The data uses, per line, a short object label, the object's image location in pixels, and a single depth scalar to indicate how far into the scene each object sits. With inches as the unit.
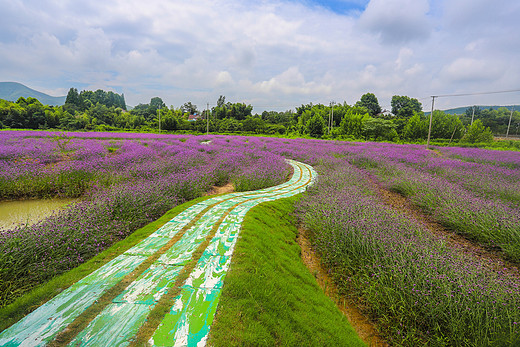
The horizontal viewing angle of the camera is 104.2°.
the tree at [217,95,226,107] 2942.9
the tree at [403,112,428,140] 1430.9
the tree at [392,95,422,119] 2336.4
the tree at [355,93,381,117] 2423.7
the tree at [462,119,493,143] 1221.7
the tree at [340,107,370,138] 1519.4
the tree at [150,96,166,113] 3761.6
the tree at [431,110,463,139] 1432.1
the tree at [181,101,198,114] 2957.7
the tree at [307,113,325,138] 1681.8
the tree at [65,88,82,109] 2413.9
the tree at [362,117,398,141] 1473.9
